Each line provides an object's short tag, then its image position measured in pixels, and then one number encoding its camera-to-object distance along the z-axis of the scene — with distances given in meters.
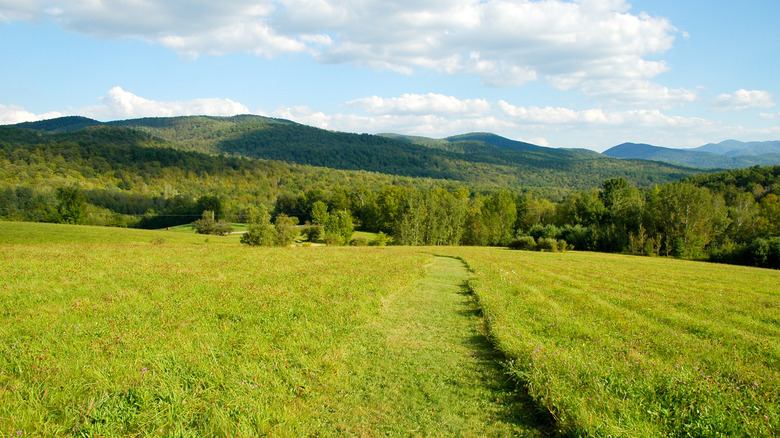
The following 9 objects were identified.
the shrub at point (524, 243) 55.38
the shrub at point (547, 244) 53.06
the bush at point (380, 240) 73.64
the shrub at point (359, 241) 68.12
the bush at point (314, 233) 74.66
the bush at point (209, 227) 75.50
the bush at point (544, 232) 63.09
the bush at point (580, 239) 63.52
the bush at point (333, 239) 67.50
